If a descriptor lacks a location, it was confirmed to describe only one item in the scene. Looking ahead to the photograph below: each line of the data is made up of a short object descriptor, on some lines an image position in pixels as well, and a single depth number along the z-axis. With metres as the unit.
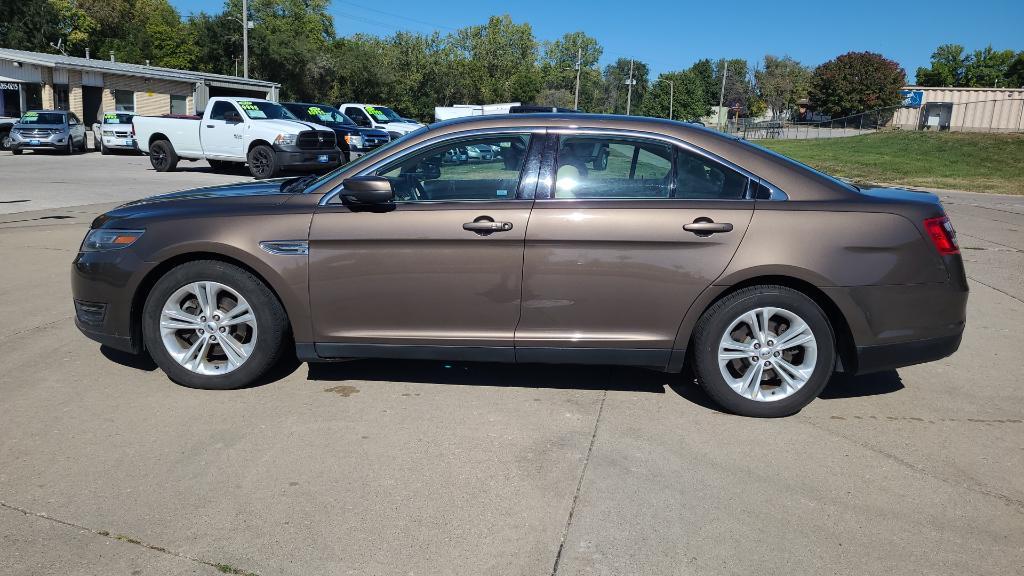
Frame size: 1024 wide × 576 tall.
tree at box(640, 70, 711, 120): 106.12
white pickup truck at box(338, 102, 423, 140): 28.73
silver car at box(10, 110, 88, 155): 27.70
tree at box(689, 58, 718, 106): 131.15
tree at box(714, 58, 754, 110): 131.59
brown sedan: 4.41
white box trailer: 29.73
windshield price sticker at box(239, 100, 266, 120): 20.09
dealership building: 35.34
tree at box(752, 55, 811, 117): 104.16
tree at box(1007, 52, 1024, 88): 102.00
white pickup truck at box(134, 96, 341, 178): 19.36
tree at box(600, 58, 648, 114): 134.88
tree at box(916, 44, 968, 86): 115.44
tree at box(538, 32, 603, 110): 124.45
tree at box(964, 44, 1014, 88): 110.38
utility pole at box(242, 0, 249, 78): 40.87
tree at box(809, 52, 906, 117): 73.12
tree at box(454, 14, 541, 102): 81.38
